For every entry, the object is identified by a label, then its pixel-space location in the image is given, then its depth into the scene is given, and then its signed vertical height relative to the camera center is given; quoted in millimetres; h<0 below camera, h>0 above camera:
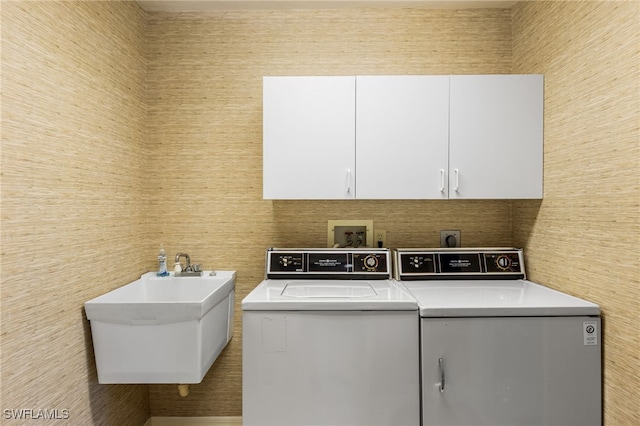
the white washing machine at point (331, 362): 1554 -654
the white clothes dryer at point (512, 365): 1520 -648
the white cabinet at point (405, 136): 1916 +380
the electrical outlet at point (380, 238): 2252 -181
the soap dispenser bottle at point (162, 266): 2172 -342
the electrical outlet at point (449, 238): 2244 -182
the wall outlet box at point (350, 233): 2260 -150
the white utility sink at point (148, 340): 1607 -582
